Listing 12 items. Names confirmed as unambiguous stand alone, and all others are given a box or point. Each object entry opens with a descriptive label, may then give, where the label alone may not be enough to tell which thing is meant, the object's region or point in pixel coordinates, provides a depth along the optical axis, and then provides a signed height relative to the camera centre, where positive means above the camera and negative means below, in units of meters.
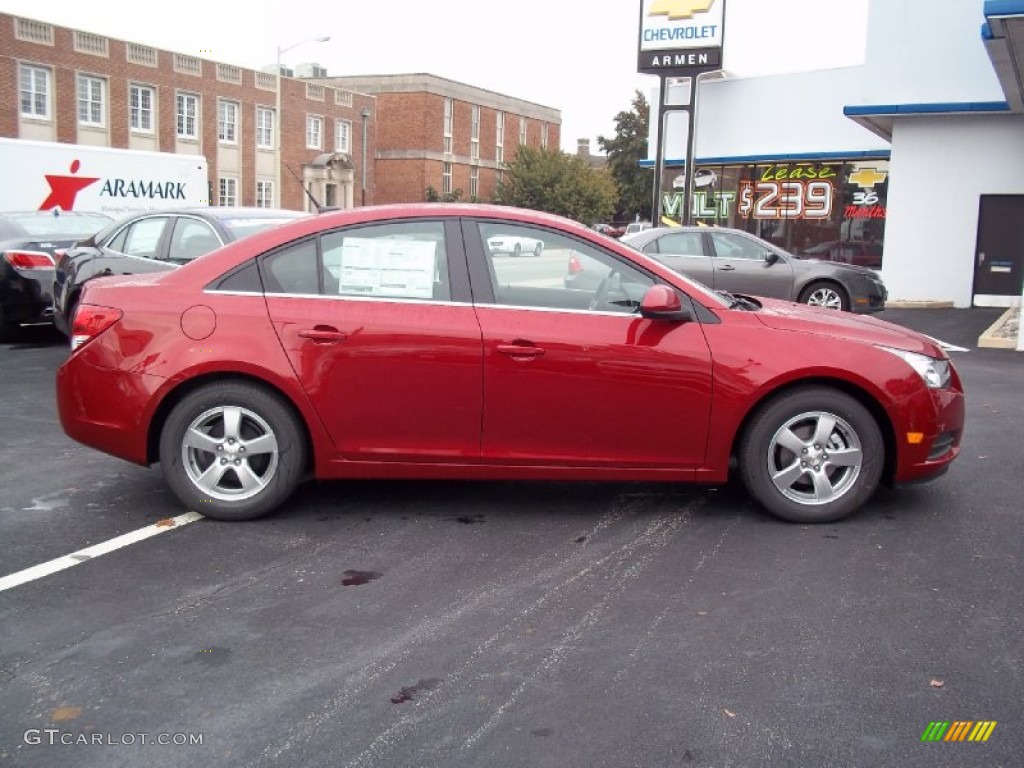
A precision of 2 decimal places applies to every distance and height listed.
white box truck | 22.27 +1.17
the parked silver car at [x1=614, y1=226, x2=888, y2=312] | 15.55 -0.29
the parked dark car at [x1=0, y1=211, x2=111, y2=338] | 11.16 -0.56
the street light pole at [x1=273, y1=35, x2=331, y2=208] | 50.27 +4.32
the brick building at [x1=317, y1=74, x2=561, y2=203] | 67.44 +7.27
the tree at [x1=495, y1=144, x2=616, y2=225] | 65.75 +3.80
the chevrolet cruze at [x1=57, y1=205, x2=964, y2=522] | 5.04 -0.69
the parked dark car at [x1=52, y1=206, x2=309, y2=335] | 9.25 -0.15
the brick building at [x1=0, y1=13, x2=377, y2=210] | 40.91 +5.80
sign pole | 25.80 +5.27
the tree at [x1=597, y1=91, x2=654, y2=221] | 74.12 +6.64
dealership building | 18.45 +2.05
